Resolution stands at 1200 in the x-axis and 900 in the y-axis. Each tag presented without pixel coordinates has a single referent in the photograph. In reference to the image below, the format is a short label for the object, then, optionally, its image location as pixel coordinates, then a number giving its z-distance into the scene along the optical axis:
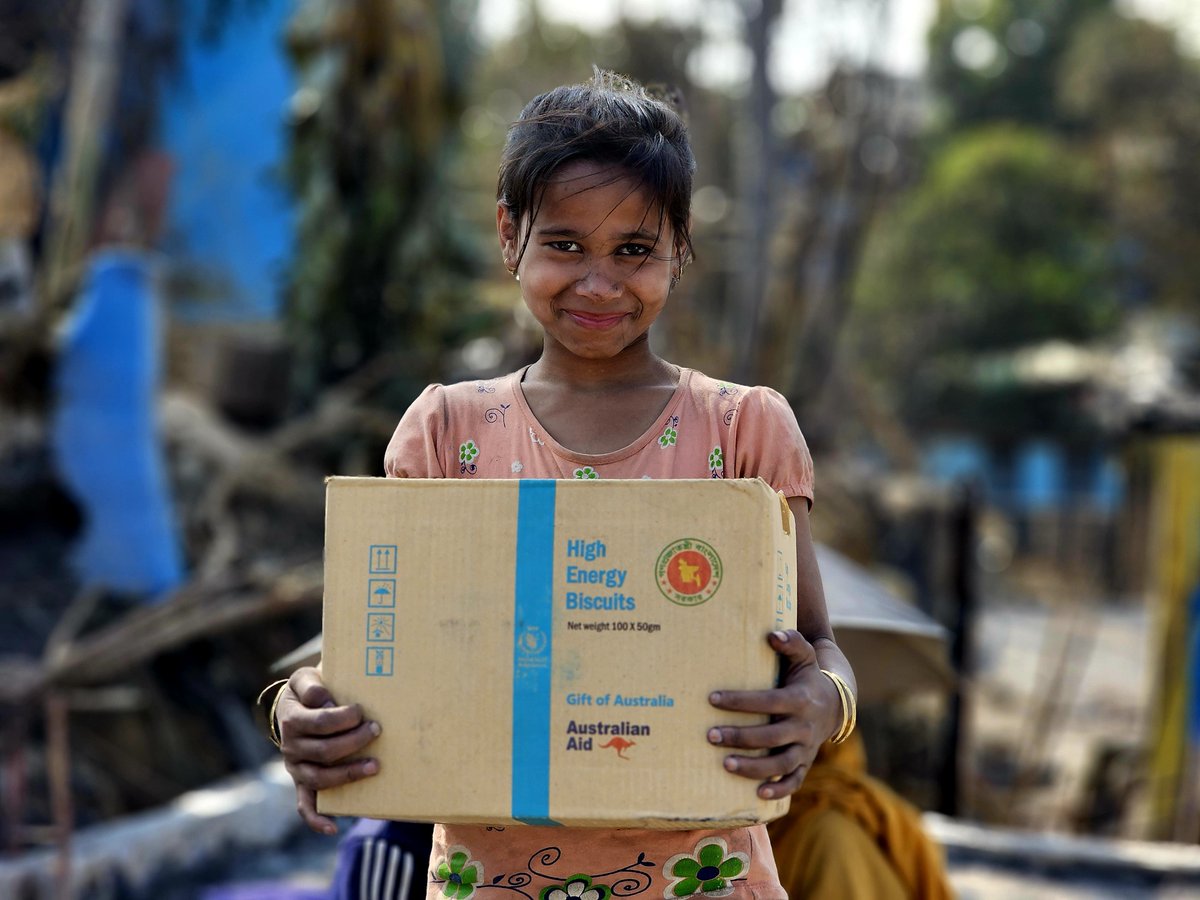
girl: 1.49
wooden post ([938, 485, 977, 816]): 5.76
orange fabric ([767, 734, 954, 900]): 2.54
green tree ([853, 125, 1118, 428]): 19.91
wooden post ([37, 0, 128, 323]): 7.12
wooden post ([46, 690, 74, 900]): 3.30
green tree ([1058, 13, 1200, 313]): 18.45
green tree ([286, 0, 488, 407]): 7.48
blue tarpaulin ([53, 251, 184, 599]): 5.76
